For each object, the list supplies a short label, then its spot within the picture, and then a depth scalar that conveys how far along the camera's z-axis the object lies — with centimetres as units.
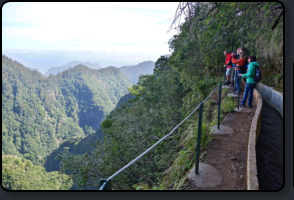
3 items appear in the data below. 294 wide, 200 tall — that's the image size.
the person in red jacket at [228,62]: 815
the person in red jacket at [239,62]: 703
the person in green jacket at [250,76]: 580
